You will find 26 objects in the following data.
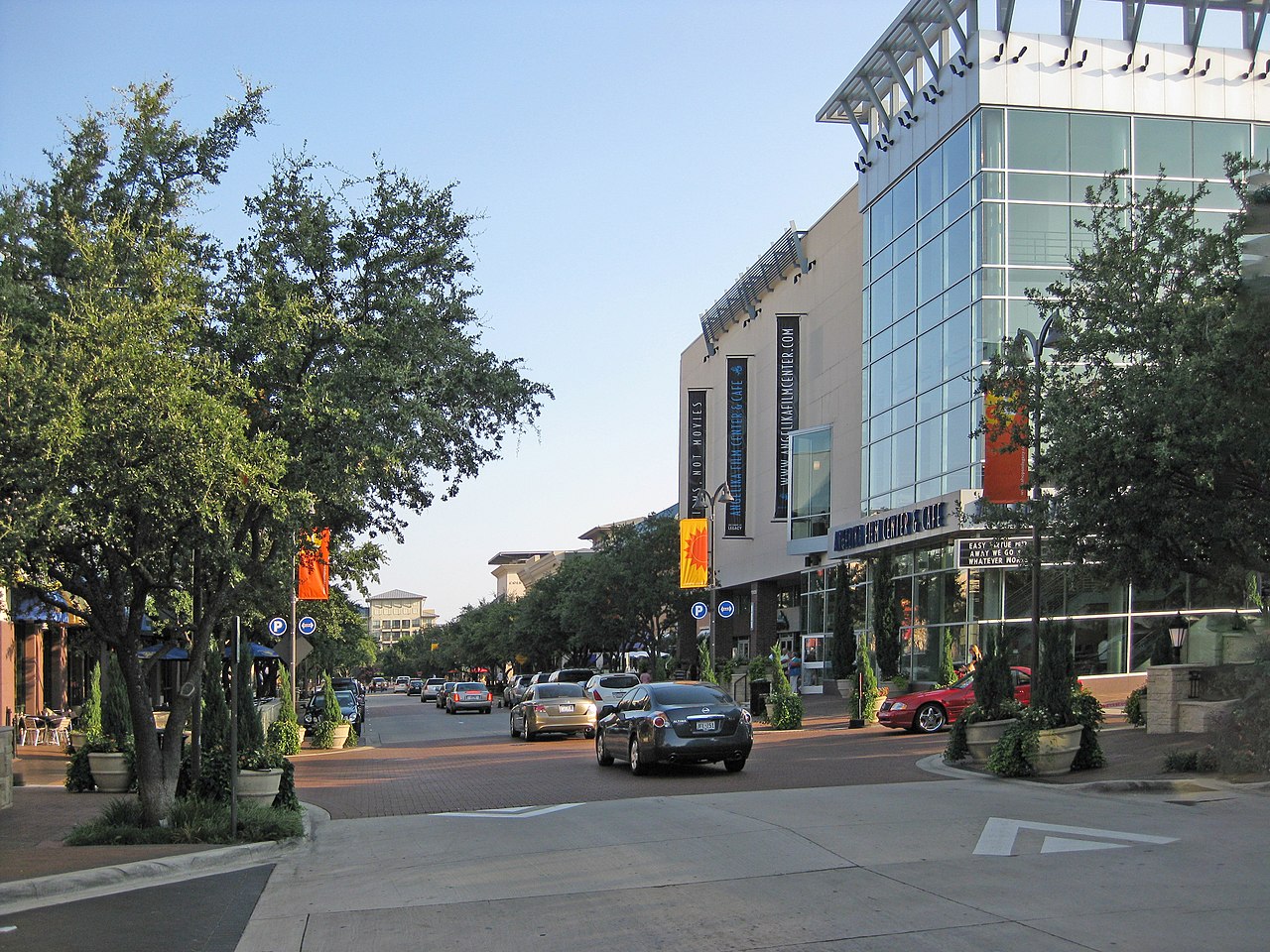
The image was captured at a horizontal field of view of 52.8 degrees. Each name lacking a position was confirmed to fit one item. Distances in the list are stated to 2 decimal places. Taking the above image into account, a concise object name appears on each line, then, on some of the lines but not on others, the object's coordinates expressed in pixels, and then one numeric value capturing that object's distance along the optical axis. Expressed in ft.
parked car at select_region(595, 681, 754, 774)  67.56
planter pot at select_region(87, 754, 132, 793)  65.98
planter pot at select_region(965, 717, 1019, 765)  67.67
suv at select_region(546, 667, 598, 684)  138.82
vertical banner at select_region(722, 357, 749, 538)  193.57
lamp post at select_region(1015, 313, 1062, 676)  64.59
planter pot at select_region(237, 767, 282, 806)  52.19
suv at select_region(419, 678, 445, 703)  291.30
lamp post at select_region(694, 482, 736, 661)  128.88
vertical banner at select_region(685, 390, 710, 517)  197.06
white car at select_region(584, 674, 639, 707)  119.65
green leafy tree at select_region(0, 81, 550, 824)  40.01
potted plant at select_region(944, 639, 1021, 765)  67.82
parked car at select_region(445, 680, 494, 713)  188.44
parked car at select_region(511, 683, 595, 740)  106.22
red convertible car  92.84
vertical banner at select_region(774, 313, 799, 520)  175.94
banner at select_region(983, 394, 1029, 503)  71.67
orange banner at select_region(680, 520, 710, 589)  154.30
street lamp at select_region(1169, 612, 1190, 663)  92.03
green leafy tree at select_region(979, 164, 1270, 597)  55.57
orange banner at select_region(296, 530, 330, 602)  57.57
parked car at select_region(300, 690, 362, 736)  121.29
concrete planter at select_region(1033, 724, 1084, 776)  61.05
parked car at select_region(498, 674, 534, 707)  164.99
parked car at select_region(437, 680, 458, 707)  211.53
